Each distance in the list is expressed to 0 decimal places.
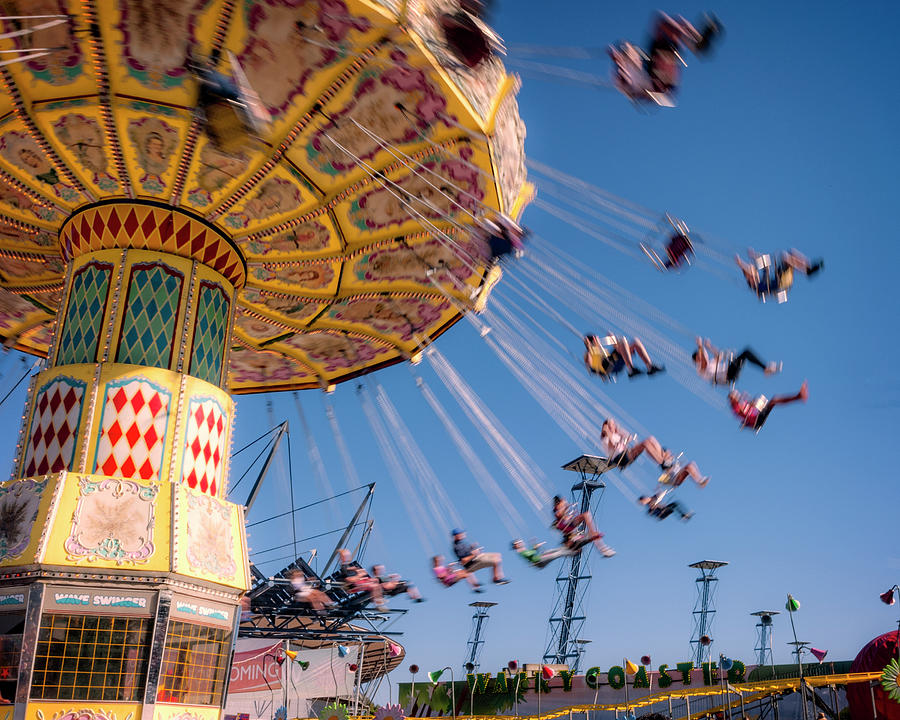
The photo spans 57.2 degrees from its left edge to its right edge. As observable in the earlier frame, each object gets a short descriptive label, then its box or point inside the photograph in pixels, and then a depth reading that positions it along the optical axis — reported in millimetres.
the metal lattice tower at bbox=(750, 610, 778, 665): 45247
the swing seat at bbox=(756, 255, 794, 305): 12148
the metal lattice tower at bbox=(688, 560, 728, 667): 55188
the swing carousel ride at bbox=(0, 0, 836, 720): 9625
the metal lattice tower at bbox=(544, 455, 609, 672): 48438
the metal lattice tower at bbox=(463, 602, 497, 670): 55719
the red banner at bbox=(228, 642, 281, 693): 36375
